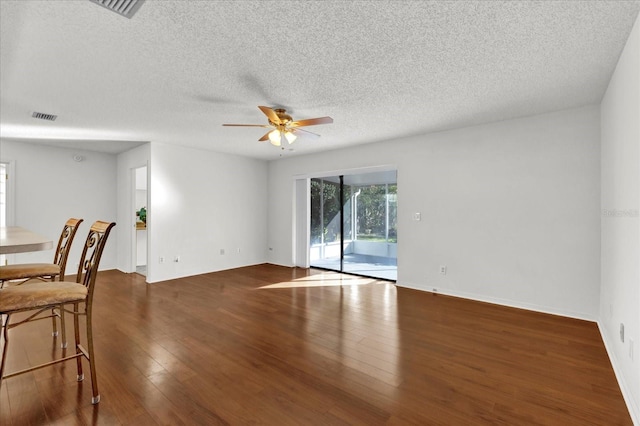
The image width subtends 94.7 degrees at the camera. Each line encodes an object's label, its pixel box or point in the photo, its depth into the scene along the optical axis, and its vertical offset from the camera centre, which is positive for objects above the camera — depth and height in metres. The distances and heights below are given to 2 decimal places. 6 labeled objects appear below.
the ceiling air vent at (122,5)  1.68 +1.20
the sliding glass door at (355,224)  5.90 -0.26
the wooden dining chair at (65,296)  1.67 -0.51
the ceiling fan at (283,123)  3.16 +1.01
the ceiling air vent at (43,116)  3.67 +1.21
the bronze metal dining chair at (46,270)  2.39 -0.49
